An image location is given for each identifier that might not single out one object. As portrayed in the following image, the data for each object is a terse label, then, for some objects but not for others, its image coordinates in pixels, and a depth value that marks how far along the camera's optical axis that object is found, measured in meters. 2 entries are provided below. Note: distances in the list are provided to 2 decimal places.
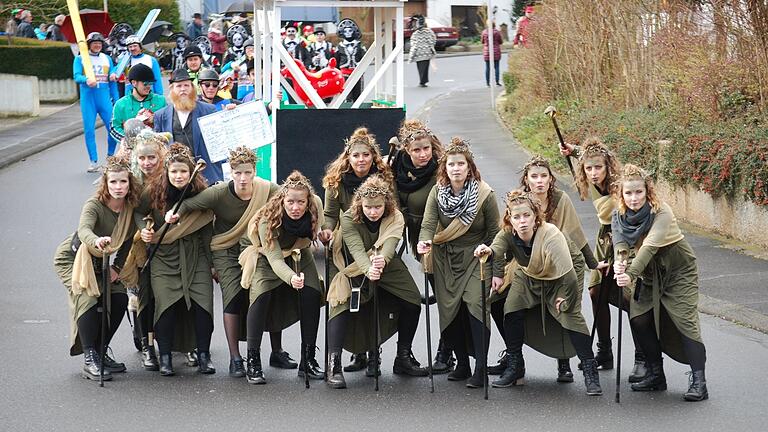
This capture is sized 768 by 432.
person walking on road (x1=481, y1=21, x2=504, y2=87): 34.03
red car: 49.12
